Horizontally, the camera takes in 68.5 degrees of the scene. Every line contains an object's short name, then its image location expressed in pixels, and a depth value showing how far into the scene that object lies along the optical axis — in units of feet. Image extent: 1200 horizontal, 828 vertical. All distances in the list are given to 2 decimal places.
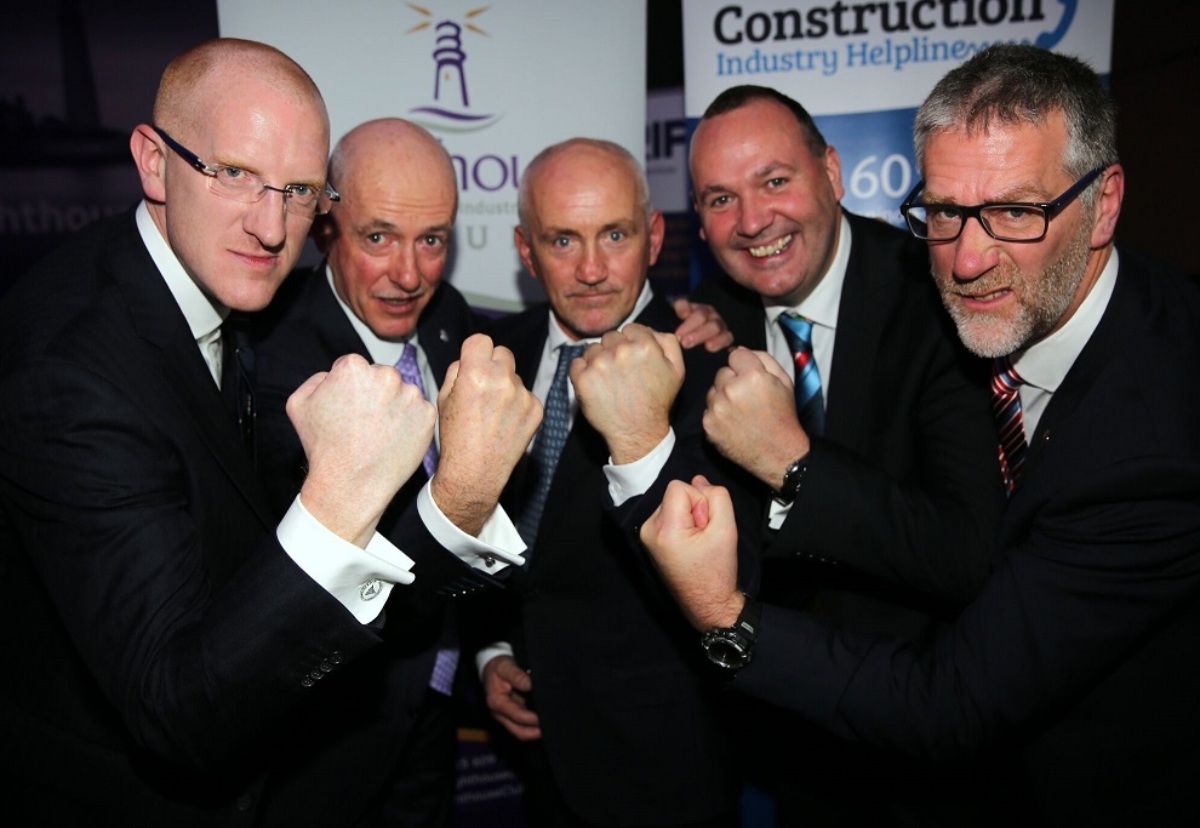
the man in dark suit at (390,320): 7.63
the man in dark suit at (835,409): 6.61
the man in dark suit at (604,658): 7.61
